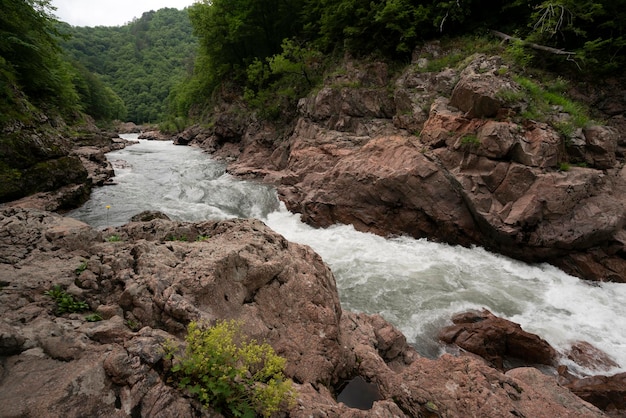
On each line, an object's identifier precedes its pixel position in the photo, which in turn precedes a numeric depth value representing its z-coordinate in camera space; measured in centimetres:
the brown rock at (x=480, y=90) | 1059
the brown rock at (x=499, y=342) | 637
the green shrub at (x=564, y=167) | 967
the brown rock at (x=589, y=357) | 620
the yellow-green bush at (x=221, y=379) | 257
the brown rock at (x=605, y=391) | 521
